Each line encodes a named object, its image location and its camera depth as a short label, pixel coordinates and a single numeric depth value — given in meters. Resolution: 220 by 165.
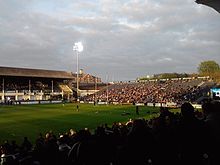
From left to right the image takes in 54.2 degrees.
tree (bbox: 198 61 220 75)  86.61
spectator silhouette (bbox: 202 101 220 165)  3.97
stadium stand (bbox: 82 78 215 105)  46.20
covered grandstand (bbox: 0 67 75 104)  61.18
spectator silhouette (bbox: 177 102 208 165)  3.94
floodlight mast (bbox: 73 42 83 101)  48.38
